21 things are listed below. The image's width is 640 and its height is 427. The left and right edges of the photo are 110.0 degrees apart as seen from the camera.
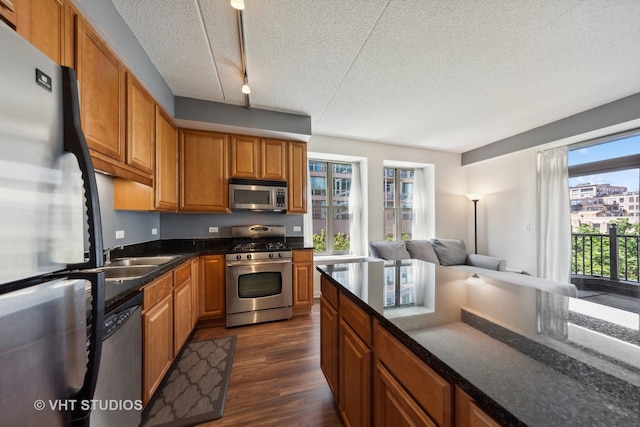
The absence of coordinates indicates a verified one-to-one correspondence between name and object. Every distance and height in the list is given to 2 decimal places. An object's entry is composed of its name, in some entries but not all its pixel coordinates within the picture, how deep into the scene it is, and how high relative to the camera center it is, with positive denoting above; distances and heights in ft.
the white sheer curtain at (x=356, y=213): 13.83 +0.07
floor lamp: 13.93 +0.27
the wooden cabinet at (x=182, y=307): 6.41 -2.84
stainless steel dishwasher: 3.09 -2.42
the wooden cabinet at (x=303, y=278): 9.84 -2.81
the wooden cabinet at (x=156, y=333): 4.75 -2.77
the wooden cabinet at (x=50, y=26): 2.94 +2.79
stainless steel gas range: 8.84 -2.84
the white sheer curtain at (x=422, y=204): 15.30 +0.67
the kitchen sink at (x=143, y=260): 6.63 -1.38
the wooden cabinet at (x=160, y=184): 6.83 +1.03
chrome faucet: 5.91 -1.04
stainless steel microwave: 9.71 +0.89
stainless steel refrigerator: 1.57 -0.25
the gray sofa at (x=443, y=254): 11.63 -2.28
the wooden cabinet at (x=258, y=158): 9.80 +2.57
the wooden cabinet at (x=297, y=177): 10.61 +1.80
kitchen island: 1.48 -1.28
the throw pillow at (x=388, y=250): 11.93 -1.96
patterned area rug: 4.85 -4.37
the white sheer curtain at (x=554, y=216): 10.66 -0.16
